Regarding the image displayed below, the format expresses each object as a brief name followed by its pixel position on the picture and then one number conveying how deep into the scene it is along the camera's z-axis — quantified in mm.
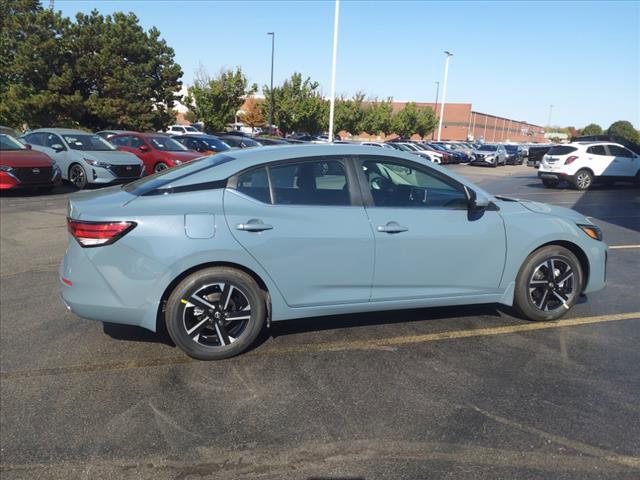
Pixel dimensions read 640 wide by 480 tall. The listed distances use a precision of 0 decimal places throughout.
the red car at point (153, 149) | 15727
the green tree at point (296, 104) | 44469
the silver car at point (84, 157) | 13984
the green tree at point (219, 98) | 35500
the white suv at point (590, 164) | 17641
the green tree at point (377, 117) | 54188
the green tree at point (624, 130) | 67750
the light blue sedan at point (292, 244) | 3600
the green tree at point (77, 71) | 31469
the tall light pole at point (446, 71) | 52094
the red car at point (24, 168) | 12062
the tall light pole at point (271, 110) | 43147
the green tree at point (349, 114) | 51031
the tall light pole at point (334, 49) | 27750
